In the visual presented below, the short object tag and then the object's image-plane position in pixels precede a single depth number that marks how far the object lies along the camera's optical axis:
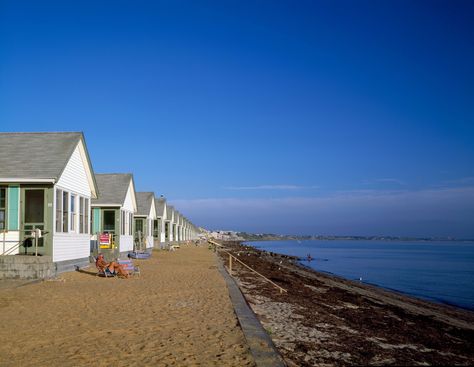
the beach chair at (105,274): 17.88
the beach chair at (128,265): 18.35
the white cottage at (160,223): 44.69
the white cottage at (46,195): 16.02
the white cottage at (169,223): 54.01
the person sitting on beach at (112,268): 17.84
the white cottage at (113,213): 25.30
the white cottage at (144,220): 35.12
